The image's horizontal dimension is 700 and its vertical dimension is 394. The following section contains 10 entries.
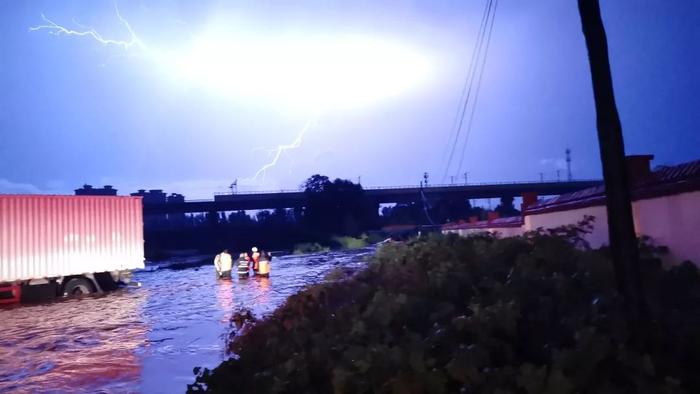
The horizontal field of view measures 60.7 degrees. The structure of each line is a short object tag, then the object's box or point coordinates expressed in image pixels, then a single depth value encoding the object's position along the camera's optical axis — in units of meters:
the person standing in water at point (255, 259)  24.38
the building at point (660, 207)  6.53
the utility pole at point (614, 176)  4.48
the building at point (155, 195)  94.31
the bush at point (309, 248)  54.53
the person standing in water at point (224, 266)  23.94
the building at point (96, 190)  89.62
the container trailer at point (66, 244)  18.48
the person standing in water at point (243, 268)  22.94
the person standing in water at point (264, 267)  23.80
